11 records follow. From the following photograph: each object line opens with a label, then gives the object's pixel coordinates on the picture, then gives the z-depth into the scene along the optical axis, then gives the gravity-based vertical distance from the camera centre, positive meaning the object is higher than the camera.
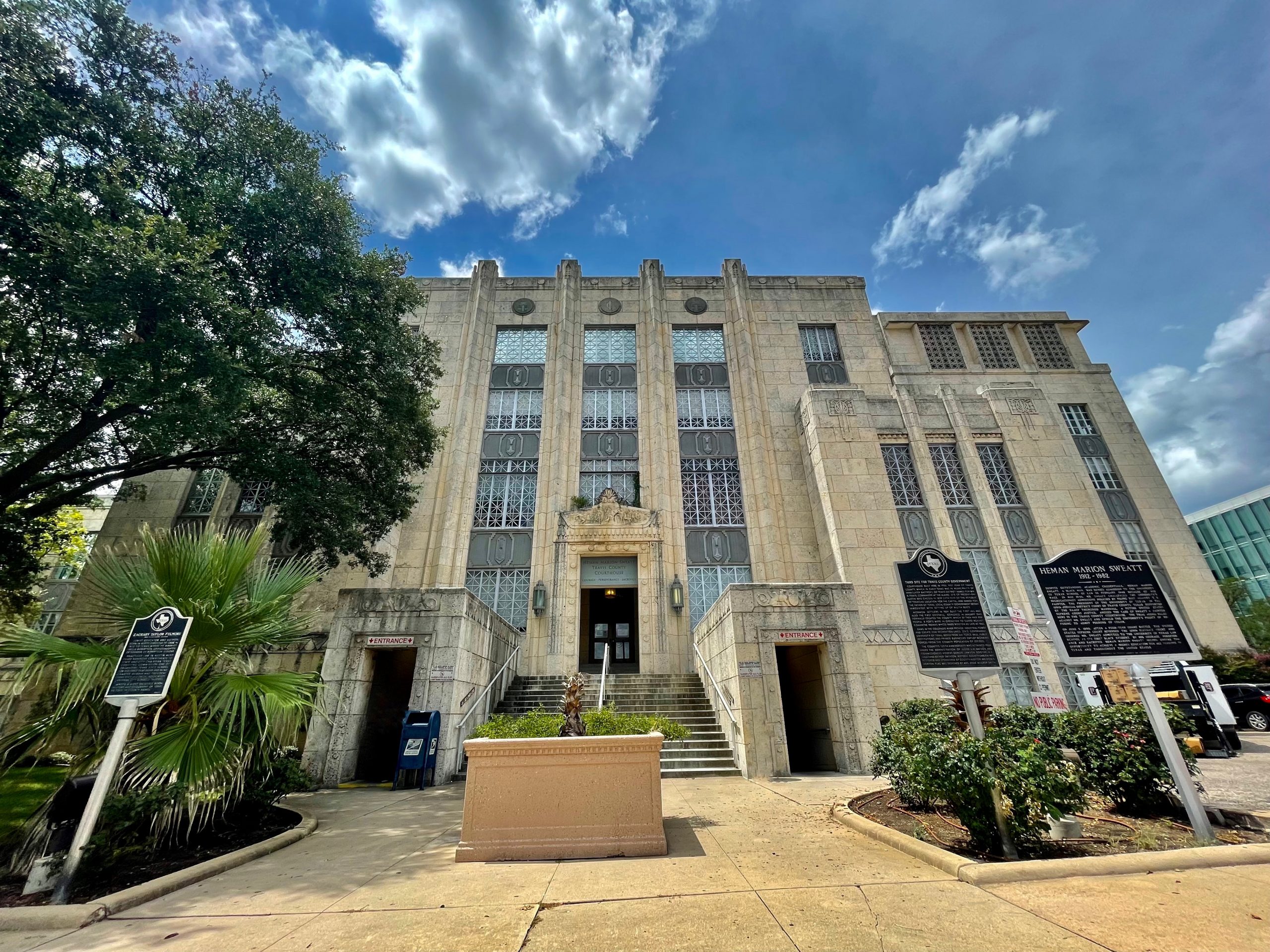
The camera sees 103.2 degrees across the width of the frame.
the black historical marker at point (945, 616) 6.03 +0.99
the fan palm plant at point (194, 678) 5.72 +0.44
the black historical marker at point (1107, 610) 5.68 +0.96
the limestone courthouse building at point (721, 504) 11.83 +6.97
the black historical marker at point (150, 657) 5.32 +0.60
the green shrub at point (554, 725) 6.08 -0.17
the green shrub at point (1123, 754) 5.75 -0.57
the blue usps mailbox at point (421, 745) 10.04 -0.60
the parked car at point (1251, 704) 14.98 -0.14
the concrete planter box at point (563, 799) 5.11 -0.84
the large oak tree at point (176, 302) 8.93 +7.64
